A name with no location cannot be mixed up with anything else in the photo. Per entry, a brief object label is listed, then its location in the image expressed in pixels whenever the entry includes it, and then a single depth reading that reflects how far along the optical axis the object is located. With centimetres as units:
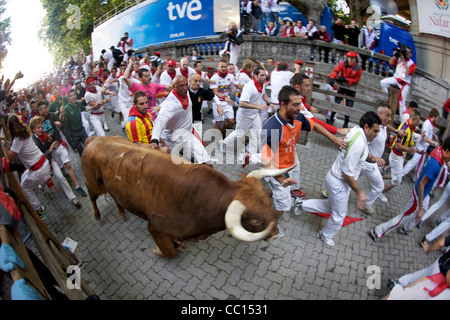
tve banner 1478
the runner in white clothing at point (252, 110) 609
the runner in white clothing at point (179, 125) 475
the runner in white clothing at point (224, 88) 739
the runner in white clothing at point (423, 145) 601
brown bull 283
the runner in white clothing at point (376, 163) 461
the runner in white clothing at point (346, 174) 392
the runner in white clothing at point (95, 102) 717
